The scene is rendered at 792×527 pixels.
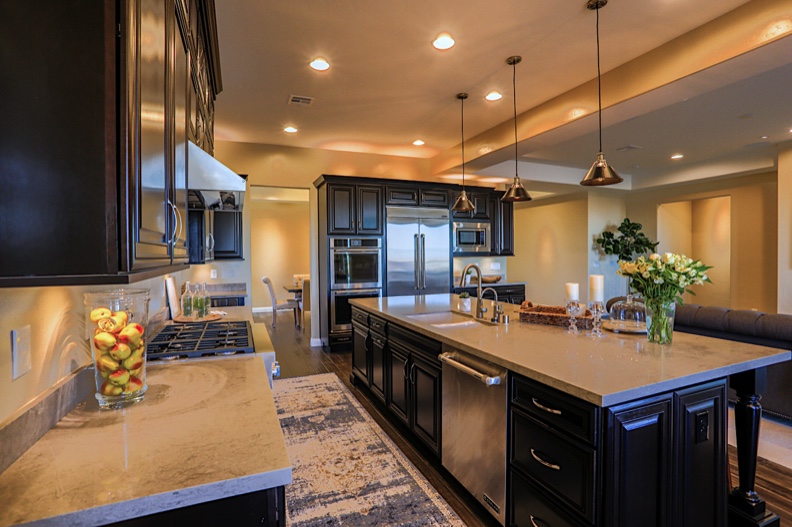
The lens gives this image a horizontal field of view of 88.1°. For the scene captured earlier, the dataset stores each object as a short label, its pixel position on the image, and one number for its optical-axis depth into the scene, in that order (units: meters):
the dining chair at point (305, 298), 7.51
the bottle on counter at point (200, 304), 2.94
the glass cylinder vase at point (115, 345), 1.26
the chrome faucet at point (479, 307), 2.96
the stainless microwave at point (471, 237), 6.36
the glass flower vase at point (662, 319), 2.04
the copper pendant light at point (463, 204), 4.09
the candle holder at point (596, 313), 2.34
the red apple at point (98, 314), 1.27
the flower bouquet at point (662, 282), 1.98
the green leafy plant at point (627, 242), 8.01
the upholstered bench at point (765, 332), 2.95
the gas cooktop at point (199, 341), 1.86
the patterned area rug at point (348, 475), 2.12
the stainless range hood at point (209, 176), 1.74
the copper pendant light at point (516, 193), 3.52
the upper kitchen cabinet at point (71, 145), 0.77
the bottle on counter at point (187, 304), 2.93
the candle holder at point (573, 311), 2.47
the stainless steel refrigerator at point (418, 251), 5.87
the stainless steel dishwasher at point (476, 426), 1.89
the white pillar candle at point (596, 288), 2.37
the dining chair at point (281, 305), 7.55
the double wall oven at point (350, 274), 5.55
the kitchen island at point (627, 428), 1.43
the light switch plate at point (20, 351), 0.99
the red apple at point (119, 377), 1.27
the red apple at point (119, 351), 1.26
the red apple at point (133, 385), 1.31
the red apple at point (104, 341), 1.25
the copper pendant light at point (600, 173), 2.55
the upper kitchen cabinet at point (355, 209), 5.55
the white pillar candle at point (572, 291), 2.52
